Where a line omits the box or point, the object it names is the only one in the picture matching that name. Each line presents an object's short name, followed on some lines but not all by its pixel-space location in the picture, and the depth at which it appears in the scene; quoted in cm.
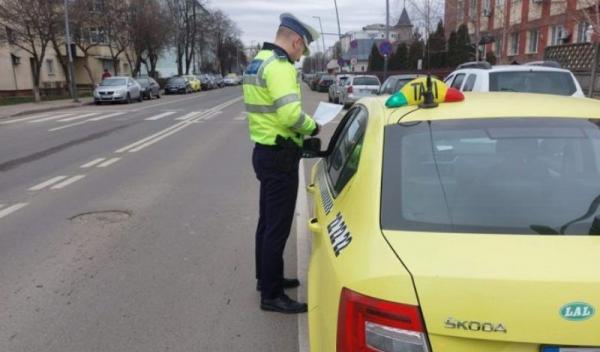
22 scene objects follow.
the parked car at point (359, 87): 2370
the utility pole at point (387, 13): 2770
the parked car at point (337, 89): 2753
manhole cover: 615
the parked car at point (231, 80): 8106
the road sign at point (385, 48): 2531
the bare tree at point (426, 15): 3366
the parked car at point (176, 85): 4775
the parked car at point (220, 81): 7162
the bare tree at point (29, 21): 2647
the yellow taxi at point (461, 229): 164
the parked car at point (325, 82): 4234
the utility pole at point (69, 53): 2898
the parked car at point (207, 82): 5989
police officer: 337
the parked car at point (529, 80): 904
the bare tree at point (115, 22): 3891
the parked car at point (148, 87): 3614
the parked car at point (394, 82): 1651
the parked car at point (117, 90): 3030
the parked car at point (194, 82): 5036
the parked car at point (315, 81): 4709
